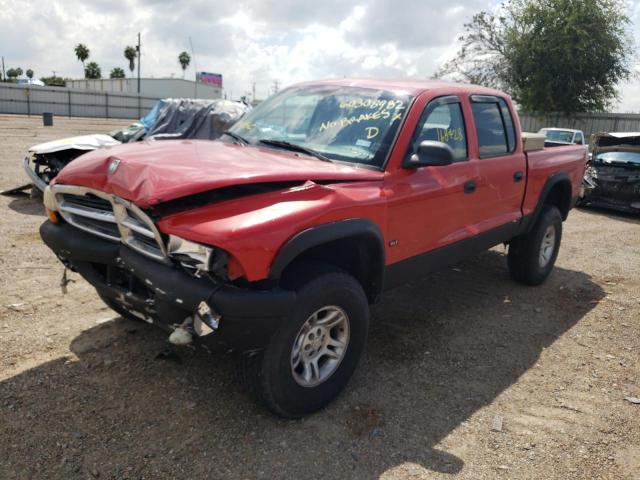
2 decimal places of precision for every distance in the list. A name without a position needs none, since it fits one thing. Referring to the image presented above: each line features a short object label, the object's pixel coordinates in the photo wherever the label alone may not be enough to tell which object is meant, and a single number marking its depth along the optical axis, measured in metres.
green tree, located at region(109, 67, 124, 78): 83.94
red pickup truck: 2.68
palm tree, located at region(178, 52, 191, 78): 93.94
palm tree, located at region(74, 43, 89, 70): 85.88
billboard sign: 83.51
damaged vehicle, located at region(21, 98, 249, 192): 8.06
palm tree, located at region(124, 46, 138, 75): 81.94
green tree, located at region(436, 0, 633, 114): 26.03
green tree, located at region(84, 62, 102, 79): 82.94
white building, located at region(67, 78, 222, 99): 63.03
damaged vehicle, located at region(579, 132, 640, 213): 10.59
